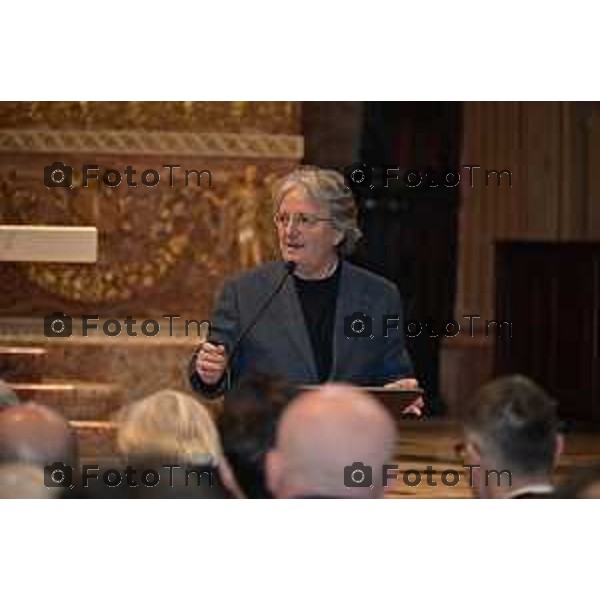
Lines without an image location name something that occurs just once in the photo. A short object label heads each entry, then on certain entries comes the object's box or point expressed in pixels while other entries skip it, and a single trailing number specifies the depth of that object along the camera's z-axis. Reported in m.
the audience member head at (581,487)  9.79
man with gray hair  12.42
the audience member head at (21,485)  10.65
